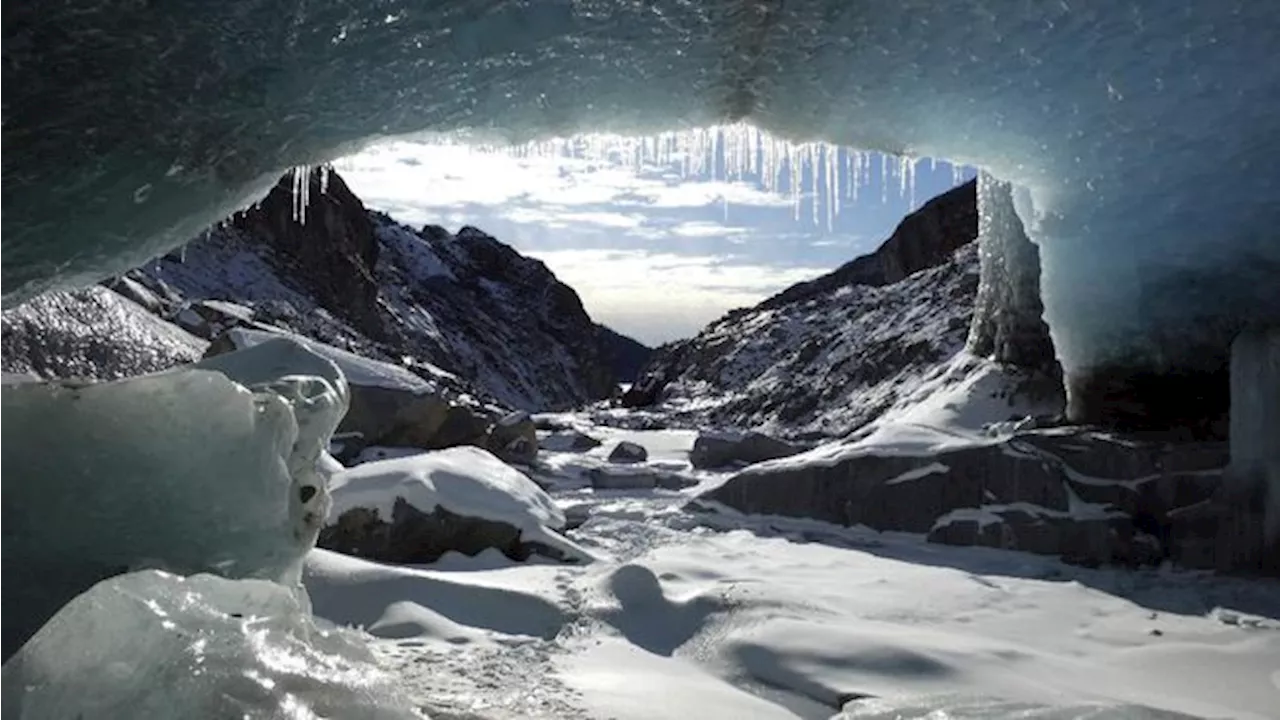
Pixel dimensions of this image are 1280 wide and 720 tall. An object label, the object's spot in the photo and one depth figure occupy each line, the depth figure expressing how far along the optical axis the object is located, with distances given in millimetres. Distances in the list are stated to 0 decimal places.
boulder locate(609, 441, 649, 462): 15542
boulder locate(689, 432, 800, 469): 14492
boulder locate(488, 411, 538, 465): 13430
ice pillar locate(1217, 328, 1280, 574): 7688
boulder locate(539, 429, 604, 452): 18094
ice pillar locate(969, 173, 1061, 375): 11453
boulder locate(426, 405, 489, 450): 12078
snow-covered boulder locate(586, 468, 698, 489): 12539
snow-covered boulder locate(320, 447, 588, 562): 6918
